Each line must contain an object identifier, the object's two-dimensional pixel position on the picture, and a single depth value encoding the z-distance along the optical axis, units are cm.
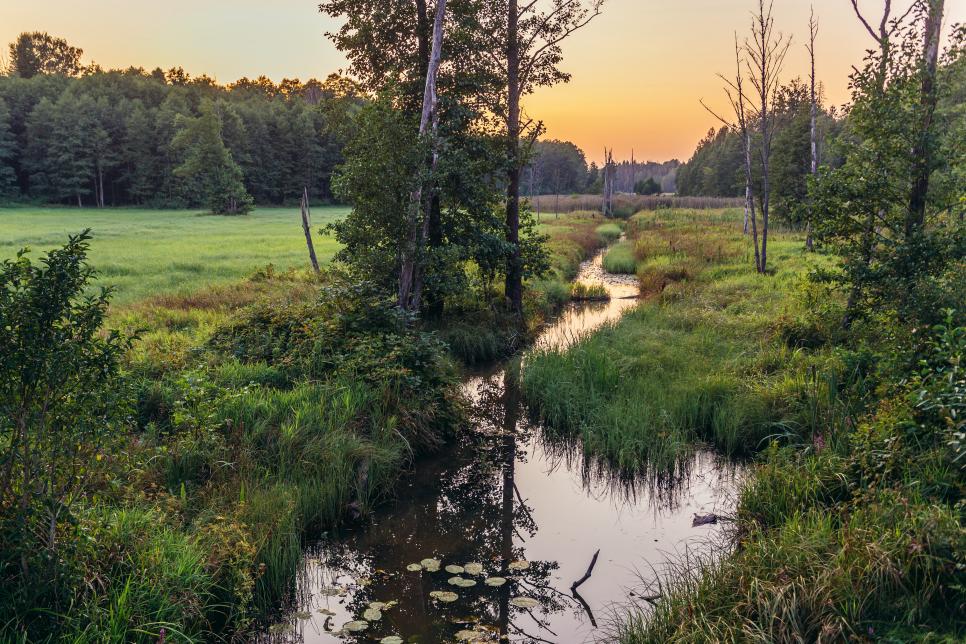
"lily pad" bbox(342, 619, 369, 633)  540
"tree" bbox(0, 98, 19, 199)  6656
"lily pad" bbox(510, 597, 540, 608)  581
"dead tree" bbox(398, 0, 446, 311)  1196
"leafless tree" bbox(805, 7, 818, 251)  2309
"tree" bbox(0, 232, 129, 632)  411
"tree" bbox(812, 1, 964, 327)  945
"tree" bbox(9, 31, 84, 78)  10731
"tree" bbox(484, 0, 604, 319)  1609
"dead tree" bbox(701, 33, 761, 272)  2198
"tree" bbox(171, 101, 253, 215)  6625
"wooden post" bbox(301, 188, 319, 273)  2046
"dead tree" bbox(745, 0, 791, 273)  2077
